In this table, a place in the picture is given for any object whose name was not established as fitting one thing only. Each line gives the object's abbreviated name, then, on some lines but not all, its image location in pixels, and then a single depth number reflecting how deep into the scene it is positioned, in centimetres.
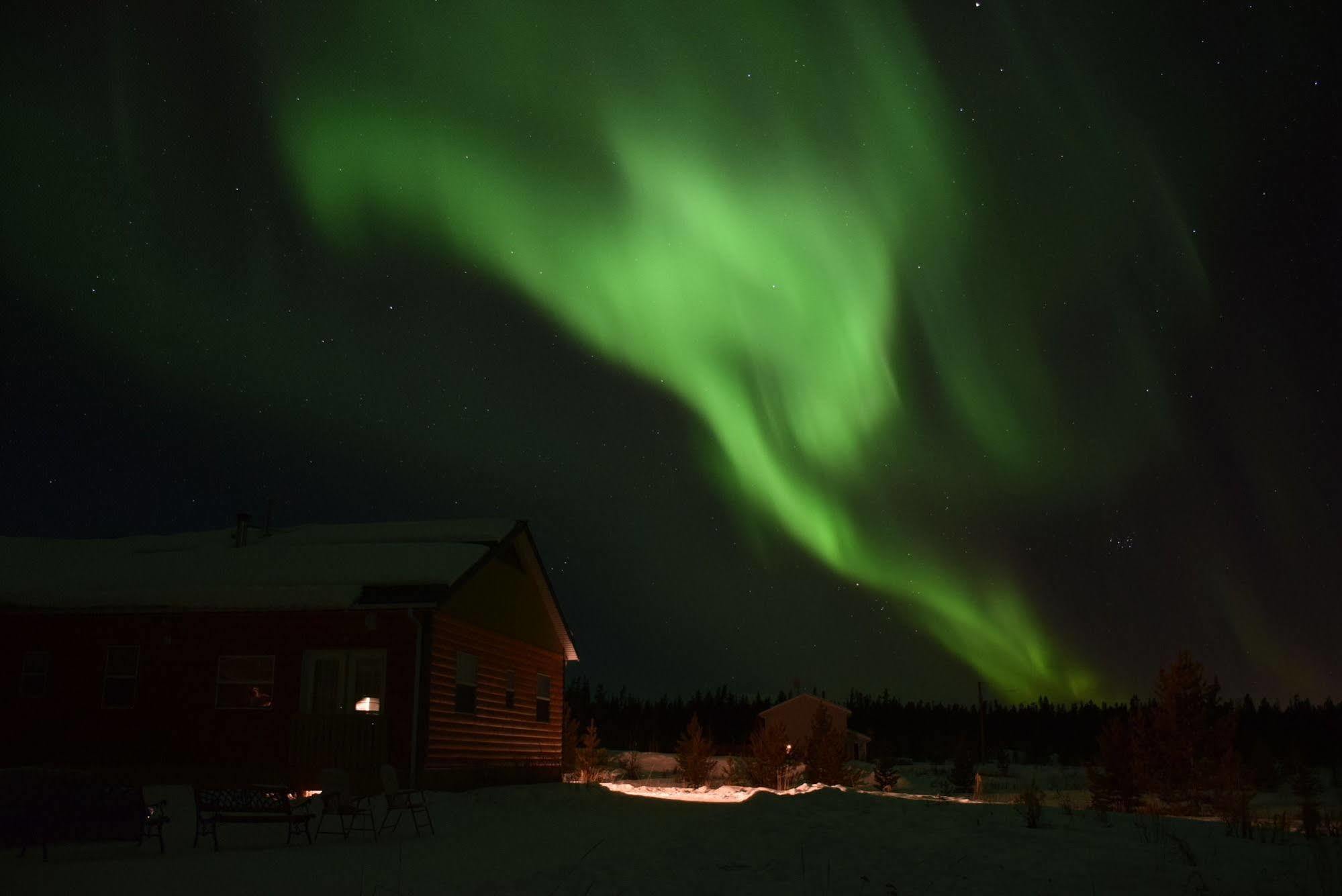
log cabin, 1786
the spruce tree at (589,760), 2672
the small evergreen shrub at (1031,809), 1224
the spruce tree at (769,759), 2595
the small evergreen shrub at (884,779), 3000
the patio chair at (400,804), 1320
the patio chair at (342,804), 1234
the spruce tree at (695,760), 2562
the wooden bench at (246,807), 1145
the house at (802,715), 6250
